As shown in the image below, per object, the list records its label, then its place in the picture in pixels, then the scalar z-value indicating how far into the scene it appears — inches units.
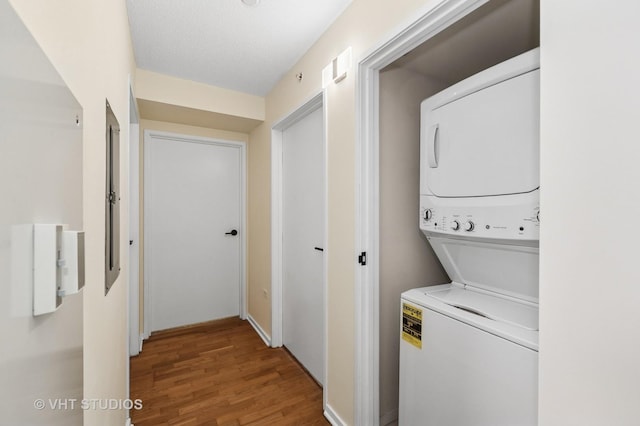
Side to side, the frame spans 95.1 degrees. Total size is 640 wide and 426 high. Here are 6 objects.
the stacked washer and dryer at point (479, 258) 41.2
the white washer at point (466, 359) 38.4
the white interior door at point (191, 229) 116.3
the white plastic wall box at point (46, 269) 15.7
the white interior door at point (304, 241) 84.8
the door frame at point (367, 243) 60.8
